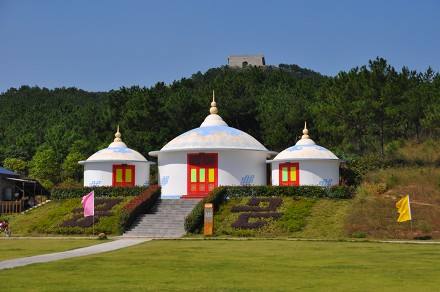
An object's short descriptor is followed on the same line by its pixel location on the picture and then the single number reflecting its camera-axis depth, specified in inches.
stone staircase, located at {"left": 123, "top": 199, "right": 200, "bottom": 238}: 1334.9
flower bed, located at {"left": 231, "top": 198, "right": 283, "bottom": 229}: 1320.1
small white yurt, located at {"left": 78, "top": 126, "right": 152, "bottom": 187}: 1834.4
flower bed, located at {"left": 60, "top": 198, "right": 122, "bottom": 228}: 1403.8
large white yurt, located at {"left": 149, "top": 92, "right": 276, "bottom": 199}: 1669.5
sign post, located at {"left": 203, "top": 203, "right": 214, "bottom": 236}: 1280.8
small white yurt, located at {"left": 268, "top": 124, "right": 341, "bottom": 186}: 1680.6
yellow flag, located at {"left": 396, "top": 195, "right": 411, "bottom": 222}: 1224.2
